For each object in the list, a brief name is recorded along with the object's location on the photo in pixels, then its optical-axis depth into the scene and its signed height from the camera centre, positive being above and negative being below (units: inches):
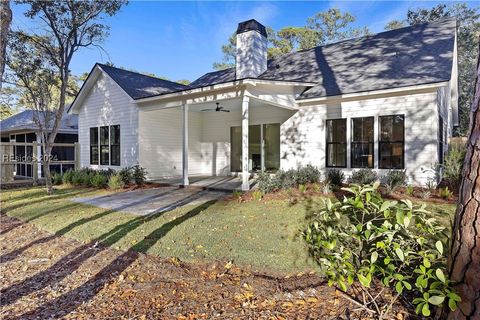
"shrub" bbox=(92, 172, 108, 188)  461.4 -38.2
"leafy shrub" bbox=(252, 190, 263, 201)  304.0 -40.1
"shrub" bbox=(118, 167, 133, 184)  459.5 -29.5
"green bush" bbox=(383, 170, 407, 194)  309.5 -25.9
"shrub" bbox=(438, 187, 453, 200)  267.7 -34.7
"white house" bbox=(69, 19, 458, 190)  346.9 +63.6
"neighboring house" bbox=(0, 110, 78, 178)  685.9 +48.0
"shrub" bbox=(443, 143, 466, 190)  308.8 -14.3
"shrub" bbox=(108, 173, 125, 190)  430.3 -38.4
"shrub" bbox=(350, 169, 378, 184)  332.6 -24.4
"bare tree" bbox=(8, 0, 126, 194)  405.1 +171.5
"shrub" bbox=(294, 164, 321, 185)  351.5 -24.1
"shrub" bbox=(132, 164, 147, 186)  465.7 -29.7
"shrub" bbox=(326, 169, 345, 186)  352.5 -26.8
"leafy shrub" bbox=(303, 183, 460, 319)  91.9 -33.8
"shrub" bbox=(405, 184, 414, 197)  285.8 -34.0
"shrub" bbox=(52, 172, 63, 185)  536.7 -40.5
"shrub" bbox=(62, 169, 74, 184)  514.9 -37.2
